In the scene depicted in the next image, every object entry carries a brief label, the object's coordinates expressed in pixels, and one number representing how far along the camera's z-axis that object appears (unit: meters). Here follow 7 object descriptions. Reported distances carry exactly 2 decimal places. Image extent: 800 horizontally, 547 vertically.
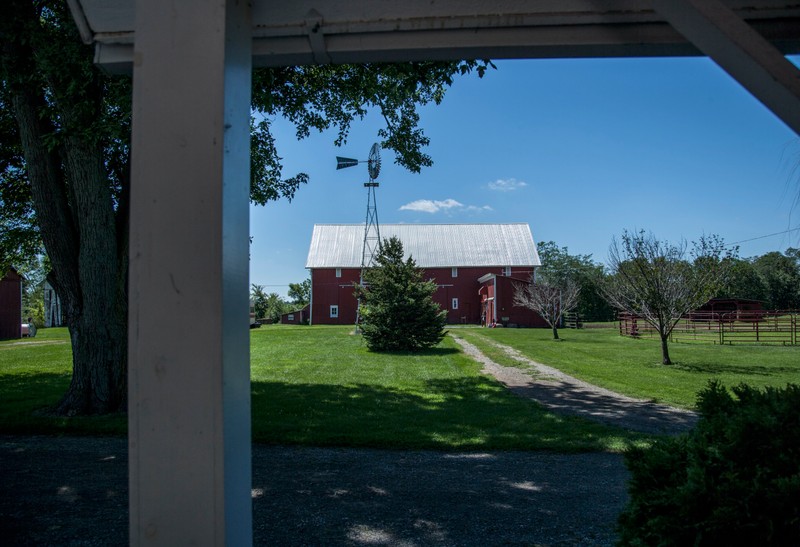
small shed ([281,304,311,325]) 47.81
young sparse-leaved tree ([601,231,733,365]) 15.32
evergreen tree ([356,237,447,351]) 19.00
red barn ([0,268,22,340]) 25.44
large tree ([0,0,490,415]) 6.46
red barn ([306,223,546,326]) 44.50
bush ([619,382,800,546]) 1.65
